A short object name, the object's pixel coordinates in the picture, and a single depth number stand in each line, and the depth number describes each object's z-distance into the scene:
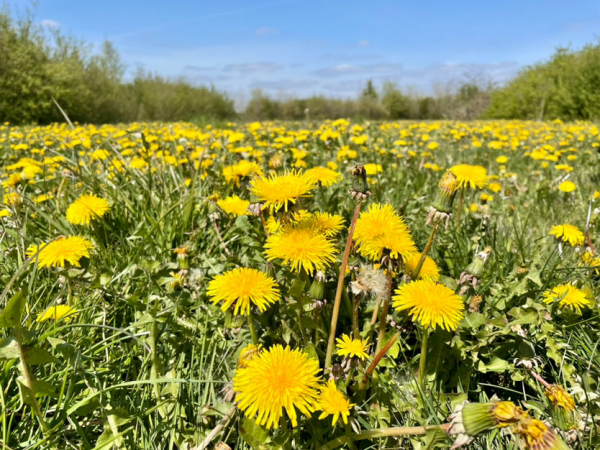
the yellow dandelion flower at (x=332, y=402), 0.27
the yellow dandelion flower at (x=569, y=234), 0.46
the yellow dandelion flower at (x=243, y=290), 0.29
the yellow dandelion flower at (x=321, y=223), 0.30
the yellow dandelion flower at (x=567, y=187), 0.67
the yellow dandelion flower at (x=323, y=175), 0.44
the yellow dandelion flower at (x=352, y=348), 0.30
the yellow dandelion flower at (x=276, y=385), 0.24
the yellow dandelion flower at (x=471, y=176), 0.43
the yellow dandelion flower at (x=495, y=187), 0.74
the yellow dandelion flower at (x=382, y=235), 0.29
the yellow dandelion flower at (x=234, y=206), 0.49
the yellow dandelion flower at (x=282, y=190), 0.29
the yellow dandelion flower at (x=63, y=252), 0.36
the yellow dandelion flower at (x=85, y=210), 0.45
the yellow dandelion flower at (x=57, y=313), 0.34
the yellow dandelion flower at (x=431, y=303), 0.27
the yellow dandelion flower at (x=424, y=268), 0.34
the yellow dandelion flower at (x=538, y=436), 0.21
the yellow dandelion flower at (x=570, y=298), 0.36
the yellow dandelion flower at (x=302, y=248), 0.29
